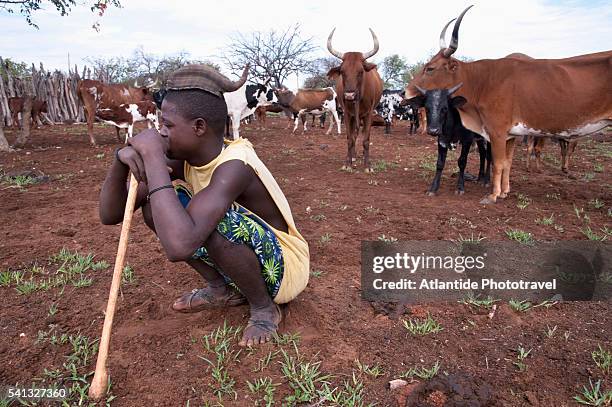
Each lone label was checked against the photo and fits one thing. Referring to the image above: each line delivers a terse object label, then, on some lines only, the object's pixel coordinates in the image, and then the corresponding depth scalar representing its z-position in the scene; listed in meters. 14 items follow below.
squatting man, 1.79
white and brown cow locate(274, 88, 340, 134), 15.10
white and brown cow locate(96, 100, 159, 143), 10.15
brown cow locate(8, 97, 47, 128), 12.58
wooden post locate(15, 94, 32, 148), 9.59
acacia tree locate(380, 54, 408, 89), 41.50
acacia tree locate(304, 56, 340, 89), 29.98
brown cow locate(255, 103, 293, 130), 15.24
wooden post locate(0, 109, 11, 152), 8.63
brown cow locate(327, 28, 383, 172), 6.78
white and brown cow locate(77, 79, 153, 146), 10.29
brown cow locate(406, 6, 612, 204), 4.66
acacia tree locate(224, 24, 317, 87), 27.64
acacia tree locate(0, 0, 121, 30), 8.60
